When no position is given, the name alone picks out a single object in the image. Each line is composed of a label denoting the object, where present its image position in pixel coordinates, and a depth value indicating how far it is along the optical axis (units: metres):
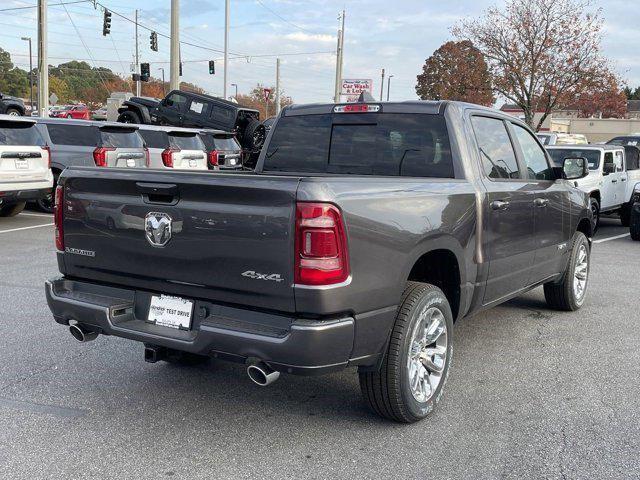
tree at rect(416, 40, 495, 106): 33.44
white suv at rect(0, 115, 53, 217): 10.98
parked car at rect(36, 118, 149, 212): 12.81
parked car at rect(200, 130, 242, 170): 14.95
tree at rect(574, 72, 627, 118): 28.36
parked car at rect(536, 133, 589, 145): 20.00
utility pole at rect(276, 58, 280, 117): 59.10
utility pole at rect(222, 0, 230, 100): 37.88
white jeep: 12.72
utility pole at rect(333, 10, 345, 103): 40.16
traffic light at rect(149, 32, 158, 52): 34.91
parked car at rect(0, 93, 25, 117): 22.75
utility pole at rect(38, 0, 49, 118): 24.16
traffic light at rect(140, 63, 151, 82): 34.84
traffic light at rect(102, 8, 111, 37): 31.30
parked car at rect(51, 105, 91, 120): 44.22
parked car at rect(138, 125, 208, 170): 13.75
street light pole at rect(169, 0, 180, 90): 22.84
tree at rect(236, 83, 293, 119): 91.13
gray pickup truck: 3.14
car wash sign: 44.33
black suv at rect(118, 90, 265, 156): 21.14
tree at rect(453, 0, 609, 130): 27.61
